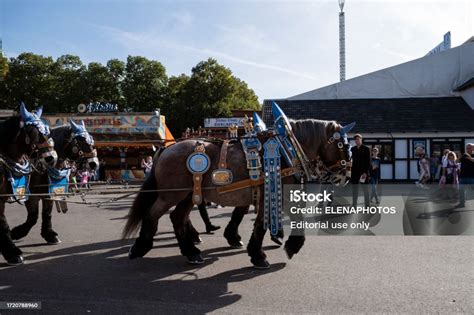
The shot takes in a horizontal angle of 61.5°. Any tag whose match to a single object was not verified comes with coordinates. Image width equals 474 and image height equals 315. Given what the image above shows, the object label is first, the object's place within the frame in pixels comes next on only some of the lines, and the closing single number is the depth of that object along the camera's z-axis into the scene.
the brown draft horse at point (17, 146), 5.28
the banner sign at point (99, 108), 31.78
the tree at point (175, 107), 43.06
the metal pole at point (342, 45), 45.94
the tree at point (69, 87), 43.12
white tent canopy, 23.23
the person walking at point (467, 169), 9.59
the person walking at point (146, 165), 12.62
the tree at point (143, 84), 45.19
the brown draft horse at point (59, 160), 6.73
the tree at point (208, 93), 42.97
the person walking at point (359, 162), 9.29
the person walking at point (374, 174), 10.44
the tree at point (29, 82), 41.53
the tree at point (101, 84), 43.88
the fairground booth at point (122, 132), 25.31
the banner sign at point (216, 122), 36.44
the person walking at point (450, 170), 10.94
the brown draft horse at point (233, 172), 5.17
